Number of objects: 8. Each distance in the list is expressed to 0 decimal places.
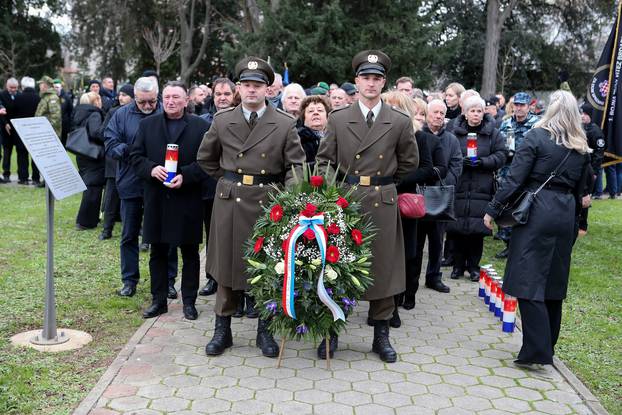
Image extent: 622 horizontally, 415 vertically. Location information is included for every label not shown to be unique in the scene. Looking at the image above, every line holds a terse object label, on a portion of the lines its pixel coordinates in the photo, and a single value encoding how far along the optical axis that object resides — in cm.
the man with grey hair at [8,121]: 1525
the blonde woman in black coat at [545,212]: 528
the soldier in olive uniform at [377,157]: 557
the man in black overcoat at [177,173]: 633
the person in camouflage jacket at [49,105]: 1429
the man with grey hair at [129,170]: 715
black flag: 934
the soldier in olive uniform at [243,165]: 558
